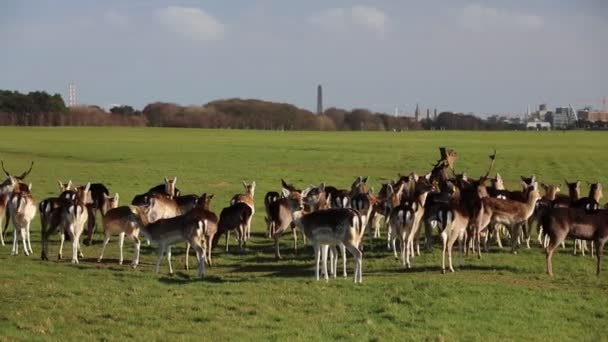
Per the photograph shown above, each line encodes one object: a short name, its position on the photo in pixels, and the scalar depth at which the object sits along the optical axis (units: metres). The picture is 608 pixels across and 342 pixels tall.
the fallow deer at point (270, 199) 20.92
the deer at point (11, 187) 20.31
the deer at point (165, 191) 20.80
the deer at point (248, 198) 21.51
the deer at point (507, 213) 17.70
